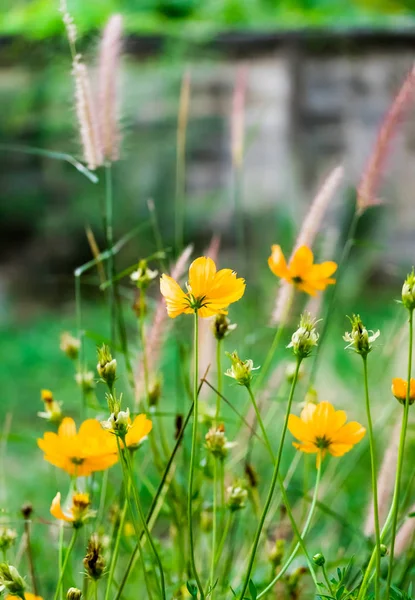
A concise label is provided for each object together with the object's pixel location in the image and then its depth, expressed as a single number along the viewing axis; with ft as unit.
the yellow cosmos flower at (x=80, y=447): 3.74
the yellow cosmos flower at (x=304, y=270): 4.00
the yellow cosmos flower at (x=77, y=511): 3.63
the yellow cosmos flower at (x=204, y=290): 3.58
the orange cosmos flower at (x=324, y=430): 3.73
